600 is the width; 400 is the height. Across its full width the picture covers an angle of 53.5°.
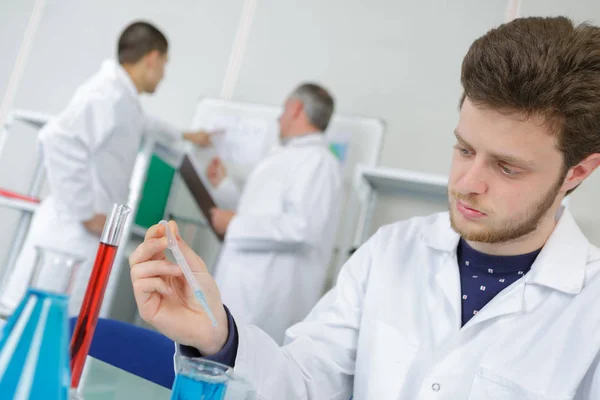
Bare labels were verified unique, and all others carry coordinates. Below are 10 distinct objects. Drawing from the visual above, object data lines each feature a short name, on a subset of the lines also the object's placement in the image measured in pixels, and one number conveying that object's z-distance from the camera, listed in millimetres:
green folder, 2566
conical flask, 370
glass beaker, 458
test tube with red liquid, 469
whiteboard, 2822
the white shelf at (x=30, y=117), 2764
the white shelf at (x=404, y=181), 2359
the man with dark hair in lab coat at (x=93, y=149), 2086
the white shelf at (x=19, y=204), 2512
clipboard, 2475
